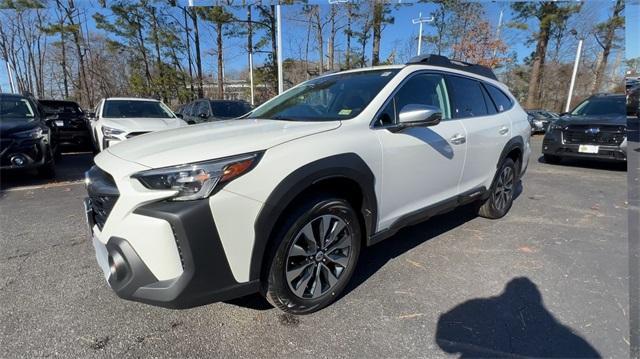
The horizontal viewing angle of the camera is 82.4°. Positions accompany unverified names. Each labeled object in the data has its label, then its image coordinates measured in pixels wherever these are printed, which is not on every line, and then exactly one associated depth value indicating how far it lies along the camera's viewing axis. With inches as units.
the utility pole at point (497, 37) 1045.9
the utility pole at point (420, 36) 1032.4
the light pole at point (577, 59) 1055.6
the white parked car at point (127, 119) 276.8
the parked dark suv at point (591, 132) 288.8
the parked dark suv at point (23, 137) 213.3
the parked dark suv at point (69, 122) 382.3
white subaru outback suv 73.0
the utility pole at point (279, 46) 665.0
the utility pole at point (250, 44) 848.9
